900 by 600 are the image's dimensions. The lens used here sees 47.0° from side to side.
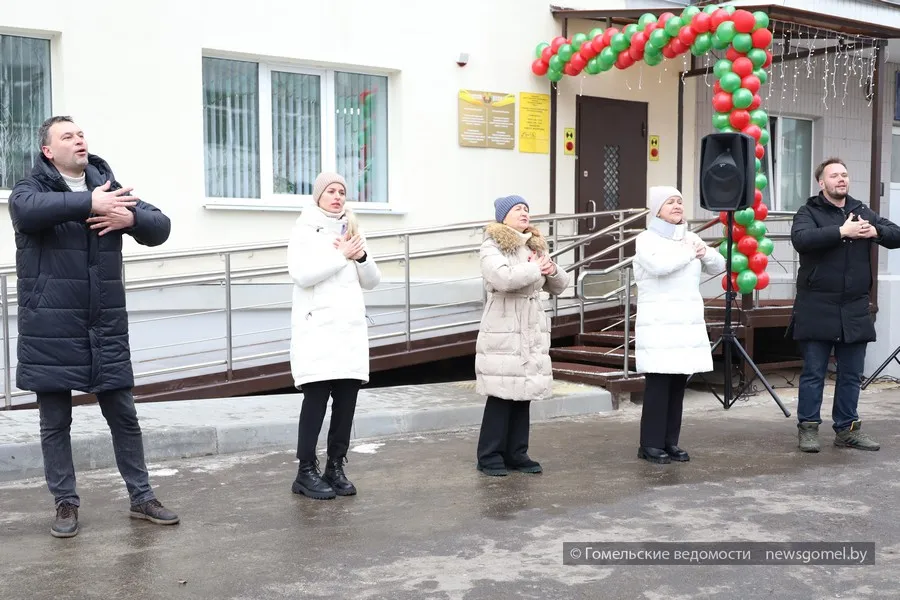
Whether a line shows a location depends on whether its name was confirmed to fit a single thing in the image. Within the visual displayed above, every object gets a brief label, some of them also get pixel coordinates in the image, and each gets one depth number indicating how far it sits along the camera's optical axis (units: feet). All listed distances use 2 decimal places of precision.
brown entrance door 36.96
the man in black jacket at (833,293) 20.43
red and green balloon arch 28.63
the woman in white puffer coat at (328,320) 16.75
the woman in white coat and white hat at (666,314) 19.60
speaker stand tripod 24.40
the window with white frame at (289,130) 30.91
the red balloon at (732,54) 28.99
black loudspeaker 25.70
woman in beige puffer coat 18.34
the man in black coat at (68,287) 14.51
